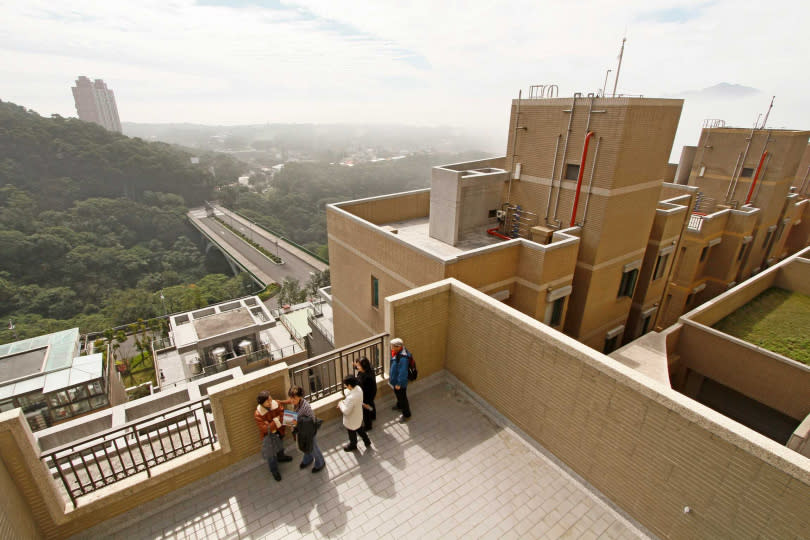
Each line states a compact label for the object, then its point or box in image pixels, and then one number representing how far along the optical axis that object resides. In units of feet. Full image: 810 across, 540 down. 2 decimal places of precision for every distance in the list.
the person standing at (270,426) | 21.93
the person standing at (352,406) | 22.85
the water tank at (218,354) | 99.45
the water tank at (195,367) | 99.74
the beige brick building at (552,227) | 39.96
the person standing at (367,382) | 24.05
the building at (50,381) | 78.18
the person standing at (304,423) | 21.61
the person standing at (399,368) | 25.70
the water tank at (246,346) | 102.63
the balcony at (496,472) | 16.98
